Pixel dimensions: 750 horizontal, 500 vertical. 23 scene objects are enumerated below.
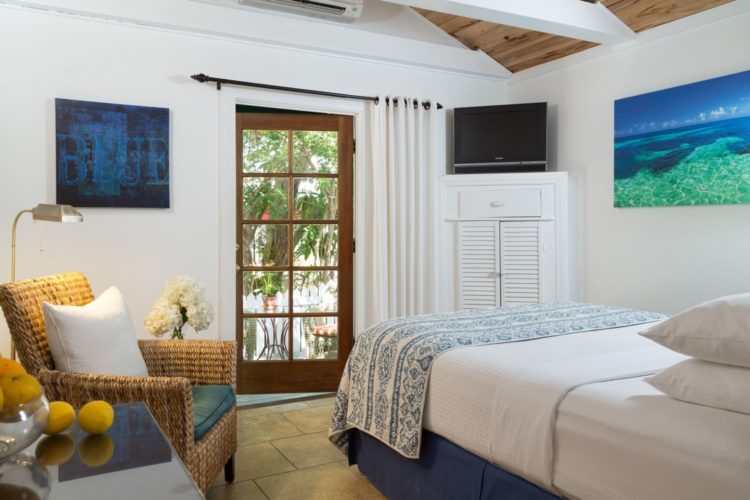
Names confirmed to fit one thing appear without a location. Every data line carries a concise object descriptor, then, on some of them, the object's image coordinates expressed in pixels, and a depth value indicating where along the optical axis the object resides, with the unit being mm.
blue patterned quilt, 2236
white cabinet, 4402
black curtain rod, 3789
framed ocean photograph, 3445
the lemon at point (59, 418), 1188
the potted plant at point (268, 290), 4297
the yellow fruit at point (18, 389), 1014
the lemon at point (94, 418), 1203
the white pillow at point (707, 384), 1417
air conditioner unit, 3854
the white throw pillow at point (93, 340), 2262
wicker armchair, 2111
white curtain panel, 4370
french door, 4242
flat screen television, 4539
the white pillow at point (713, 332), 1462
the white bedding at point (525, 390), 1676
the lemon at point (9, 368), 1037
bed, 1367
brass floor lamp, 2494
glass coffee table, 940
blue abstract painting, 3416
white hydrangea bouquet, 2797
